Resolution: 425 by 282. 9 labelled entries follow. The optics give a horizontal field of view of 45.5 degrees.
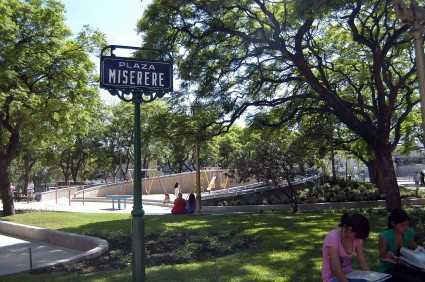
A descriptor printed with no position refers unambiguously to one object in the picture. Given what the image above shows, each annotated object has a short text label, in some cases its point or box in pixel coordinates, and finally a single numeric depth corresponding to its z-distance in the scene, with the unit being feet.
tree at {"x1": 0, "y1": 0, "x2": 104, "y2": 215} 64.75
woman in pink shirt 16.17
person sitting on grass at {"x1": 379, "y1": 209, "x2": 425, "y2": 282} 18.80
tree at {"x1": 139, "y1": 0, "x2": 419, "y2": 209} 51.03
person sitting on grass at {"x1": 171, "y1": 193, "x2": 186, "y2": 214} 69.05
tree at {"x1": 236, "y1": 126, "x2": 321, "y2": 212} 70.33
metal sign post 18.93
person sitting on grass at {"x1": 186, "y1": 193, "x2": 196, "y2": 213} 72.17
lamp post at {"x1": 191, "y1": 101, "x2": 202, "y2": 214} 66.65
